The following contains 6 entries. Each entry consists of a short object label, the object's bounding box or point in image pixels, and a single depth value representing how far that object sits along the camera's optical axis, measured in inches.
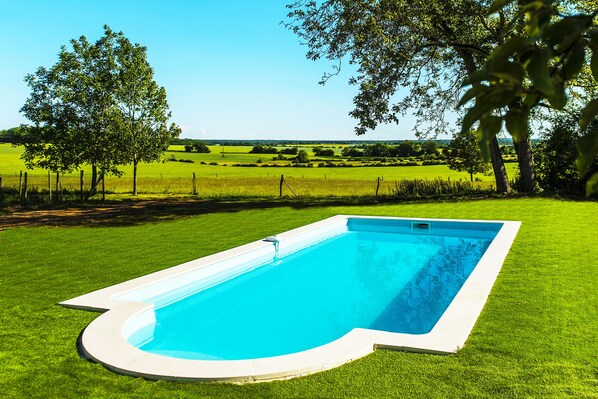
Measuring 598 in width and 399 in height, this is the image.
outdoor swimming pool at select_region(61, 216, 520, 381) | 173.9
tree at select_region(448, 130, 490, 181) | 1188.9
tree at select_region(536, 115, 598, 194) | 705.0
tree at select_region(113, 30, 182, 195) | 868.6
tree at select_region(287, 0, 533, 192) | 676.1
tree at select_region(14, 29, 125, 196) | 802.8
